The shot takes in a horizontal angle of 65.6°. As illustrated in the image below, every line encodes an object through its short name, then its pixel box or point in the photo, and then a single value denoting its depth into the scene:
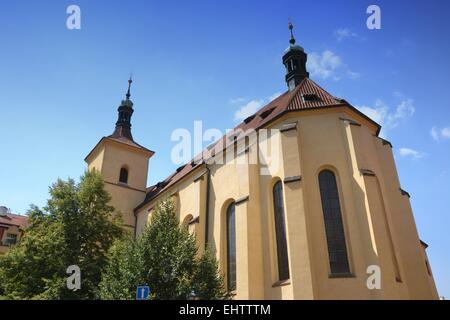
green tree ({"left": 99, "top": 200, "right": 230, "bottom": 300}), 10.56
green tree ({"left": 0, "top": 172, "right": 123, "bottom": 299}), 14.50
